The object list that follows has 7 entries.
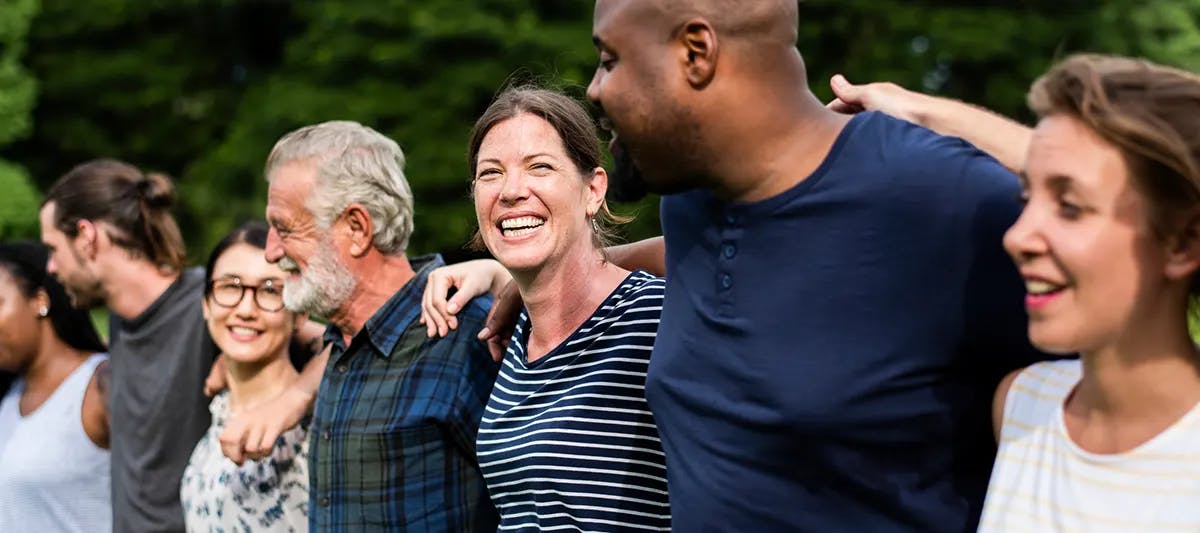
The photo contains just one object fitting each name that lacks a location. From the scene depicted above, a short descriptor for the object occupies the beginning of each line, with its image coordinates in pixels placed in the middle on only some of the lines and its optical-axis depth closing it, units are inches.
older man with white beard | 135.7
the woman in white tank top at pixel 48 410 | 189.5
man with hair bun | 181.3
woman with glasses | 156.6
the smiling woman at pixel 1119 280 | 72.8
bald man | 81.9
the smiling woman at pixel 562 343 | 113.5
